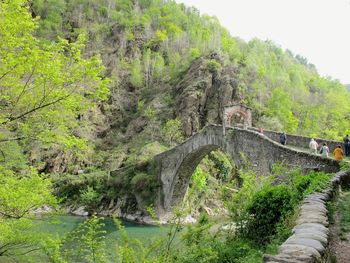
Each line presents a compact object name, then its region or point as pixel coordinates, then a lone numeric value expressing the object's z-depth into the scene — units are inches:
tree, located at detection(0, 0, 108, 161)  322.0
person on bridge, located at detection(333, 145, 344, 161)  547.5
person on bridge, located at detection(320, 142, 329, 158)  594.9
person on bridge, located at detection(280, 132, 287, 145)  849.7
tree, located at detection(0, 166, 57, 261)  323.6
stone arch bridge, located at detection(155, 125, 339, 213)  601.0
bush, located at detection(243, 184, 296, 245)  317.1
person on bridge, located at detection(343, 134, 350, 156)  669.0
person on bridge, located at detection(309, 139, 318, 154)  666.8
